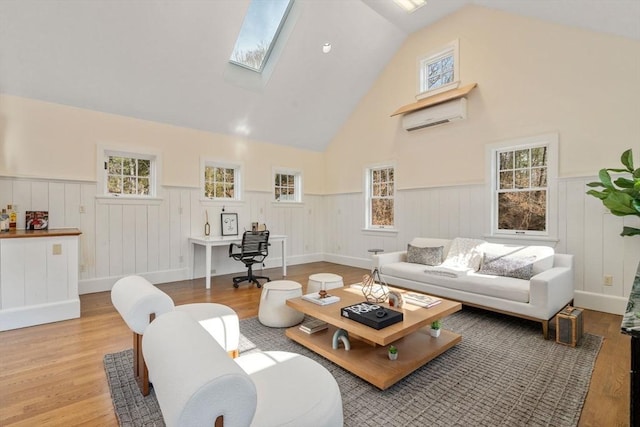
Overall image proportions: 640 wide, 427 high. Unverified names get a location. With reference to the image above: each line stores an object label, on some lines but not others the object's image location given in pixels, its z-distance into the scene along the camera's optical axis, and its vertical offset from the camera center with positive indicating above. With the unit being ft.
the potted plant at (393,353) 7.29 -3.41
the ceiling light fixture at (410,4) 14.82 +10.38
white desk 15.16 -1.57
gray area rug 5.82 -3.93
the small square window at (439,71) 15.49 +7.71
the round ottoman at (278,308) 10.09 -3.21
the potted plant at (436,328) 8.64 -3.33
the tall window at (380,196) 19.26 +1.11
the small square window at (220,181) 18.08 +2.00
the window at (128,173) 14.75 +2.07
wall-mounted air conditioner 14.96 +5.16
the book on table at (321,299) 8.85 -2.61
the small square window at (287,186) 21.57 +2.00
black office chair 15.64 -1.95
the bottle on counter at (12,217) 12.02 -0.17
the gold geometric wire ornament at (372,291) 9.15 -2.57
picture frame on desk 18.34 -0.65
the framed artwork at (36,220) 12.59 -0.31
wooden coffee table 6.75 -3.56
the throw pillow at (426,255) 13.92 -2.02
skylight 14.93 +9.42
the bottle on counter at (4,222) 11.44 -0.35
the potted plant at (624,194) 8.96 +0.57
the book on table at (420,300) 8.67 -2.63
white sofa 9.73 -2.44
